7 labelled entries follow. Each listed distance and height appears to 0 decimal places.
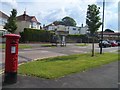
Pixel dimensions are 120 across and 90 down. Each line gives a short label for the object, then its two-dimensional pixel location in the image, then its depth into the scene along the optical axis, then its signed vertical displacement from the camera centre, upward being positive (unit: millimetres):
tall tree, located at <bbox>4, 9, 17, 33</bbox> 19033 +3881
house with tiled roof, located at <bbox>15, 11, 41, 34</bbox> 25875 +5873
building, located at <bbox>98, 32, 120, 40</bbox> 41103 +3613
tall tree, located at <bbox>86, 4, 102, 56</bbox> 8189 +2080
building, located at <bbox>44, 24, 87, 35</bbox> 40669 +6158
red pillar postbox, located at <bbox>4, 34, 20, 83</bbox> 3149 -469
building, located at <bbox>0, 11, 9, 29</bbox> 22593 +5998
